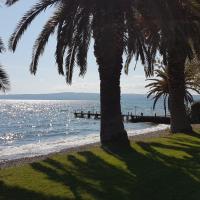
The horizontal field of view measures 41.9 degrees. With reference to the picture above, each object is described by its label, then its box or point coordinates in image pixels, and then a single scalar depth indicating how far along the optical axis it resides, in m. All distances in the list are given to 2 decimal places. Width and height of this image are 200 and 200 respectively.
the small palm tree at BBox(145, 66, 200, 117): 23.90
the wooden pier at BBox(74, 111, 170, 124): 33.63
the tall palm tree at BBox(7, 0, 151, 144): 9.88
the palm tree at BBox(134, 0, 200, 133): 9.41
